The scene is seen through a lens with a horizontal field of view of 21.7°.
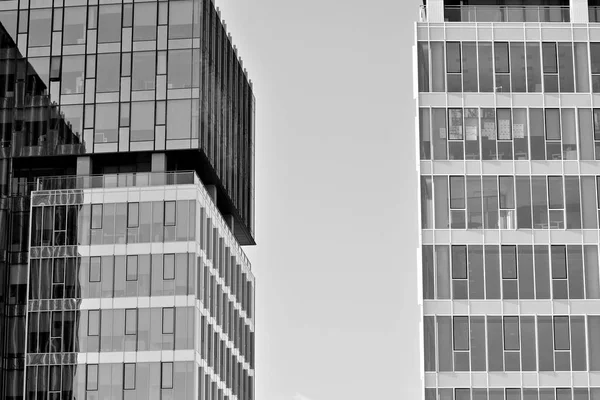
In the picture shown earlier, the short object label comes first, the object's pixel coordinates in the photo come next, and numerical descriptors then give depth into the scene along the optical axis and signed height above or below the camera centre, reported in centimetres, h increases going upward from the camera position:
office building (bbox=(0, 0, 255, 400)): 12488 +1223
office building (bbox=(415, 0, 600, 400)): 9212 +912
